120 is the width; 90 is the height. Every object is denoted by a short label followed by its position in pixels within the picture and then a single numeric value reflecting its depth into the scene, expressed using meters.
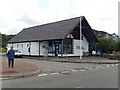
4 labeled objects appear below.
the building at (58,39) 17.79
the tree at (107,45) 21.26
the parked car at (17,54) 18.56
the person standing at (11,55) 8.42
